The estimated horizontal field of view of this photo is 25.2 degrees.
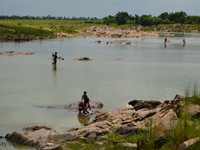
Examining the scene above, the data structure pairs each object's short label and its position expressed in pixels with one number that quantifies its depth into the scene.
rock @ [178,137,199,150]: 11.77
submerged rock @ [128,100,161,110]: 26.83
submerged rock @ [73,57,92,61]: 69.50
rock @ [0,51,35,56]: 78.57
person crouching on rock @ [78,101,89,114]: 29.05
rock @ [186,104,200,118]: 17.41
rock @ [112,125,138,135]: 18.84
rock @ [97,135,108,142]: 18.81
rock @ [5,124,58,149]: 20.66
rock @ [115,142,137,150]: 13.98
